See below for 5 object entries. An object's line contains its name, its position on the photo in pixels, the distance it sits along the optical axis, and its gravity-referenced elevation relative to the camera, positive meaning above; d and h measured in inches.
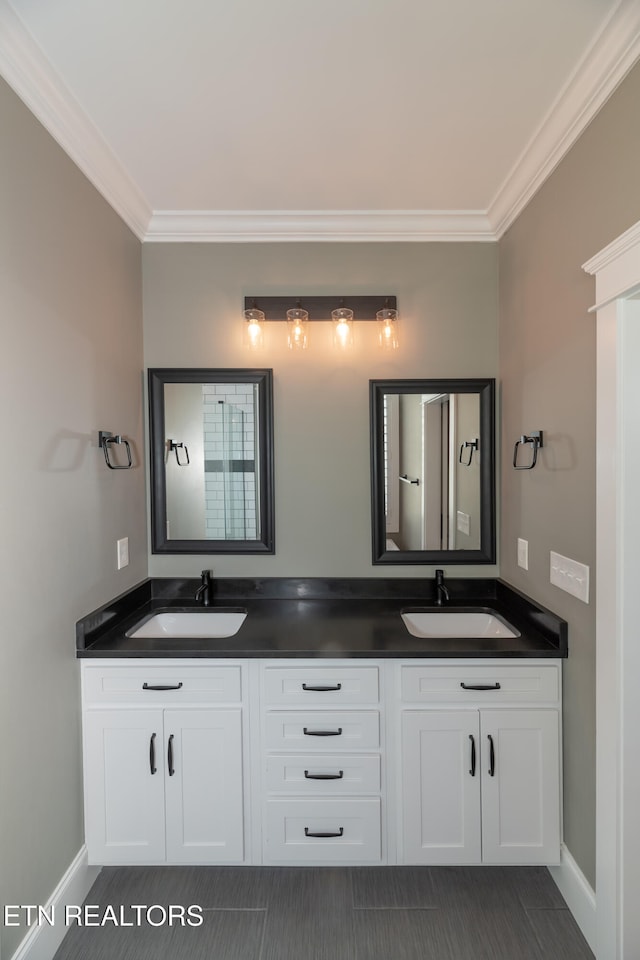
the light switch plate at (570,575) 64.0 -15.2
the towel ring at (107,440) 77.5 +5.1
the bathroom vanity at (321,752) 70.4 -41.4
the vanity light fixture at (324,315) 90.5 +29.3
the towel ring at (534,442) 75.8 +4.0
